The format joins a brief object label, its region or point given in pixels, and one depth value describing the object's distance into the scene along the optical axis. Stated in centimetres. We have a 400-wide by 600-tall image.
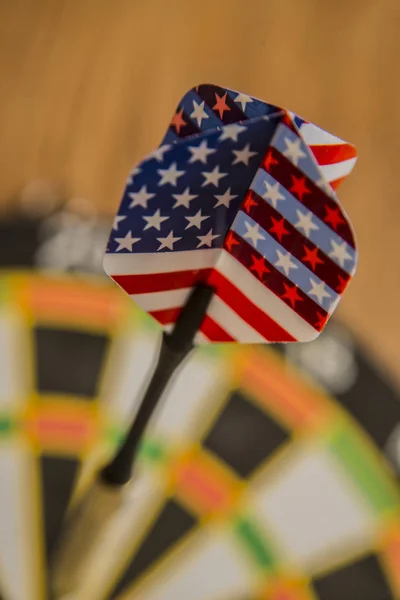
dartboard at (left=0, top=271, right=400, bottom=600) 122
